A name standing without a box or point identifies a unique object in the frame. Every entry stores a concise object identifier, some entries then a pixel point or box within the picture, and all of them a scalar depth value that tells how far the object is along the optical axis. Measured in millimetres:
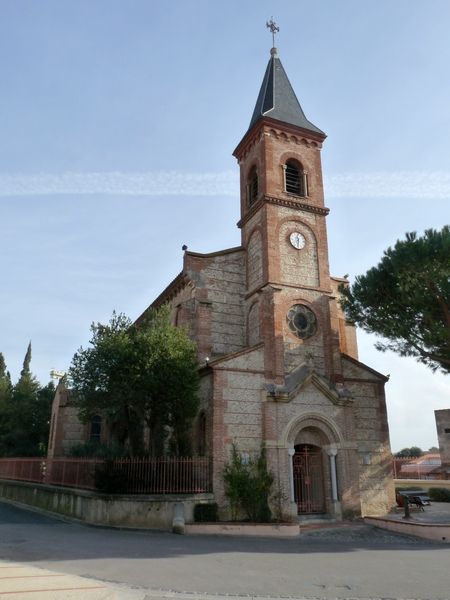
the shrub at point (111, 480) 17672
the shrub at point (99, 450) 21312
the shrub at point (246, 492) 18000
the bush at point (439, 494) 26070
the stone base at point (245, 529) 16203
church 19641
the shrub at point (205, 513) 17000
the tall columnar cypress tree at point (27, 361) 62031
